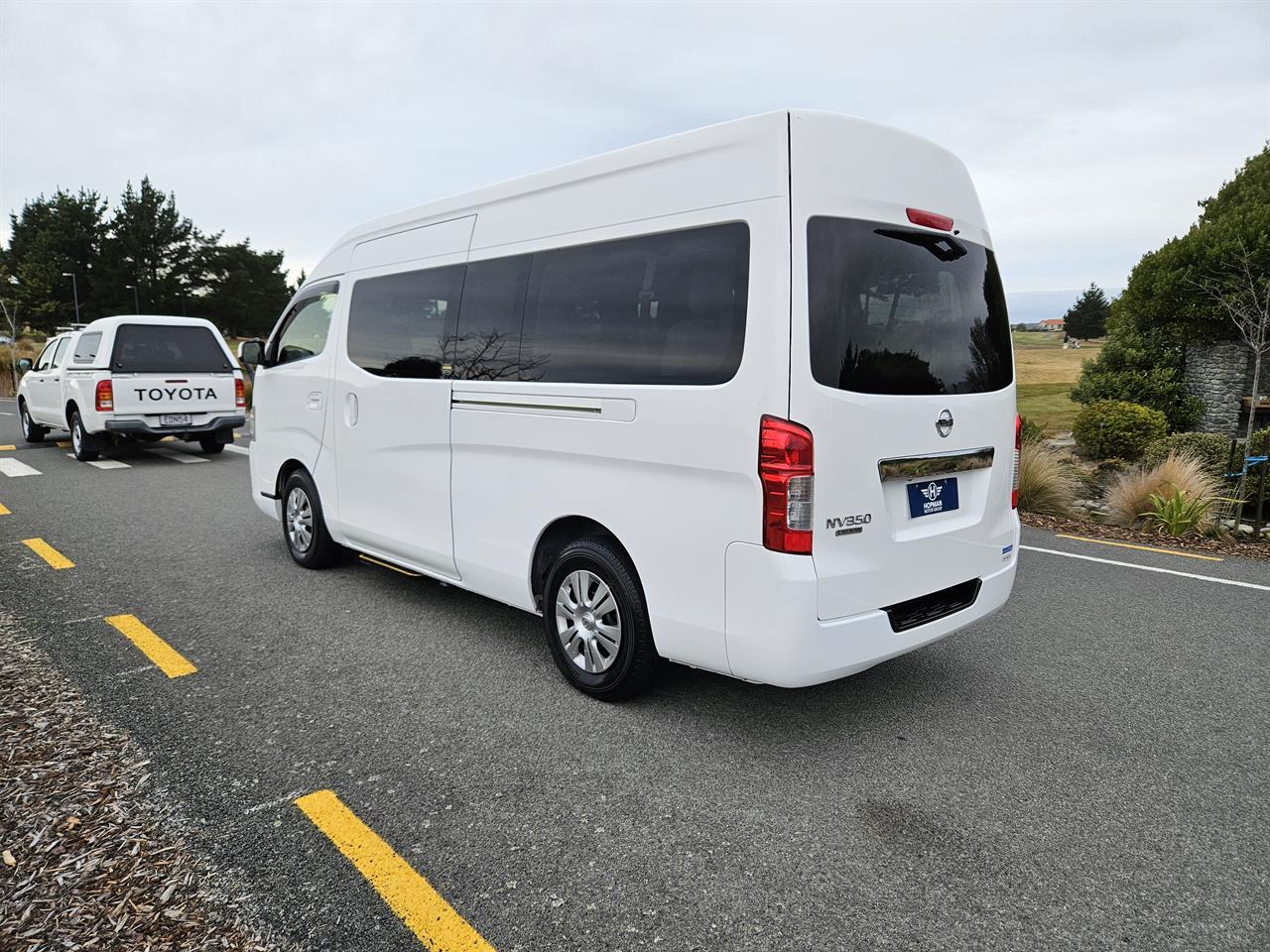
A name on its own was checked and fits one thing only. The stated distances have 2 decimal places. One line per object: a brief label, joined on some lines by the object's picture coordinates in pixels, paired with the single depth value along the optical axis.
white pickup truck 10.50
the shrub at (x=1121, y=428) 12.66
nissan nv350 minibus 2.87
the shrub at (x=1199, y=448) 10.34
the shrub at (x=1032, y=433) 10.76
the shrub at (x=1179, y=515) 7.47
